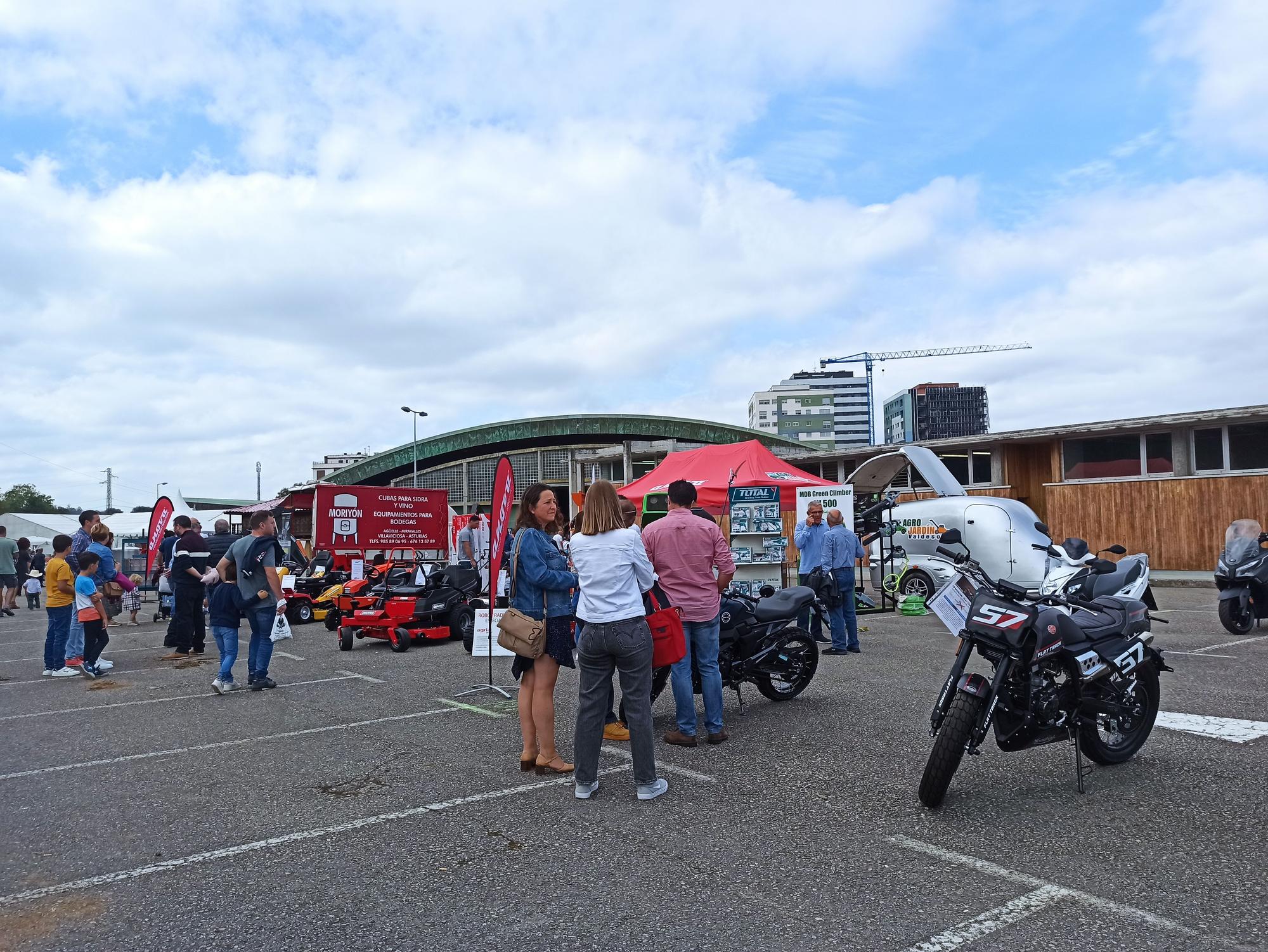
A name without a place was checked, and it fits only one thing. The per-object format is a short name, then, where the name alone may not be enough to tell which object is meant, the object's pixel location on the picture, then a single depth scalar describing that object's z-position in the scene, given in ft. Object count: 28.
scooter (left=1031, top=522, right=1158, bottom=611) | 19.13
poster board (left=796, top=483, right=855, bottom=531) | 46.93
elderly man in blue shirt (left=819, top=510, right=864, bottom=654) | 34.94
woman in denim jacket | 18.29
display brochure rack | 46.55
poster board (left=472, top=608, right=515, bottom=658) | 29.25
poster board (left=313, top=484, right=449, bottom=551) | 65.57
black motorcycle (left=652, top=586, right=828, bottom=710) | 23.81
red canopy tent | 53.01
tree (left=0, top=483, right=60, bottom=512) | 319.00
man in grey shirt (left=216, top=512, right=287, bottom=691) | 29.66
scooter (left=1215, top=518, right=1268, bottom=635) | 35.81
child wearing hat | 69.82
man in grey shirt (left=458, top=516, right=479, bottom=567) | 56.75
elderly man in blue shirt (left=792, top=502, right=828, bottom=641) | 36.73
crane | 586.86
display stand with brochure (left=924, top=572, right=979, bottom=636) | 16.67
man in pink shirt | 20.59
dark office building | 593.42
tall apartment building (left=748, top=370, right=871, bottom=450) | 499.92
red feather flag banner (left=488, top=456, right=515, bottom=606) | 28.30
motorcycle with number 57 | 15.17
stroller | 54.35
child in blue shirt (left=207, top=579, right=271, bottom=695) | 29.37
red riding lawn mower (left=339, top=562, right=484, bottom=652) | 40.04
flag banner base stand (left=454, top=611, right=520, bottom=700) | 27.63
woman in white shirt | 16.63
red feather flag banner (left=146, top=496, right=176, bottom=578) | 56.65
